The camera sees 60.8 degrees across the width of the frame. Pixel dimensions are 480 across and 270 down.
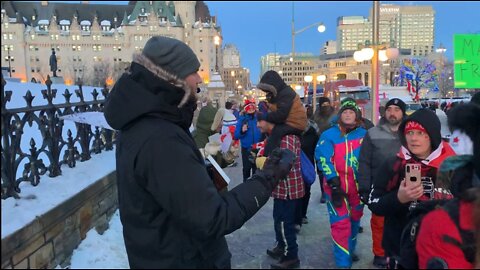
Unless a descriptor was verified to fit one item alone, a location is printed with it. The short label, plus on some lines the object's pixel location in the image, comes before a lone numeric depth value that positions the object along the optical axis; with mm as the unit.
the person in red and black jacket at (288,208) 4805
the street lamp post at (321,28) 25922
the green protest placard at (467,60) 6328
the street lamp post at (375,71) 10555
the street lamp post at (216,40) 19395
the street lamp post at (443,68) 62212
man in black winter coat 1776
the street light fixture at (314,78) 26608
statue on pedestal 20998
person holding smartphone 3125
